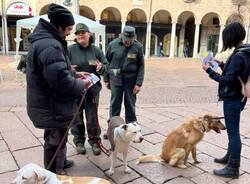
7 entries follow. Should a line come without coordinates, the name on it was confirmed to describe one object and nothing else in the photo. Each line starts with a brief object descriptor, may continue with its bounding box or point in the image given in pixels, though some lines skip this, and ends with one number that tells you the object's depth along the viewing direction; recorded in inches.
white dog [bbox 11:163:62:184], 60.6
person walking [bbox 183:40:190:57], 910.3
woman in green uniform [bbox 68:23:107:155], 116.7
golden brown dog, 105.2
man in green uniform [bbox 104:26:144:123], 138.1
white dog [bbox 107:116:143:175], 97.7
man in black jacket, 76.3
